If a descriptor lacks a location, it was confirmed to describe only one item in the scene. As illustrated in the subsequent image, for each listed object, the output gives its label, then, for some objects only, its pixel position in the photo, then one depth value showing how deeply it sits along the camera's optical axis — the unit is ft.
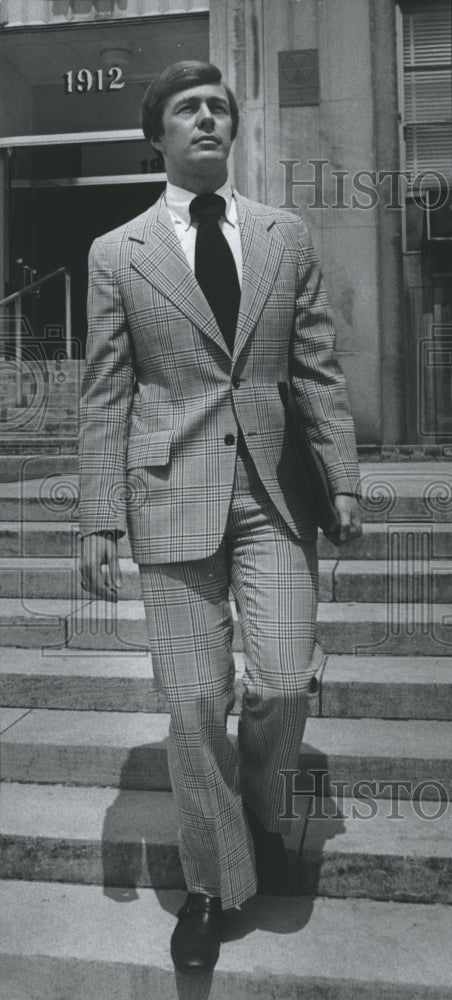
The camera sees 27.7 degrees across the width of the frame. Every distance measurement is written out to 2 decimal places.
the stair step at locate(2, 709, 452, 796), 11.05
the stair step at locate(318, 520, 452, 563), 15.48
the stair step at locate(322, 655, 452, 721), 12.25
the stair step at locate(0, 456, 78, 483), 20.99
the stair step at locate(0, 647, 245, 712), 12.82
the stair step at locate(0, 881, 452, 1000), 8.19
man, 8.27
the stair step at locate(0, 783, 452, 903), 9.55
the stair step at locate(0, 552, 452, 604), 14.56
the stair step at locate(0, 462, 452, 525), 16.75
